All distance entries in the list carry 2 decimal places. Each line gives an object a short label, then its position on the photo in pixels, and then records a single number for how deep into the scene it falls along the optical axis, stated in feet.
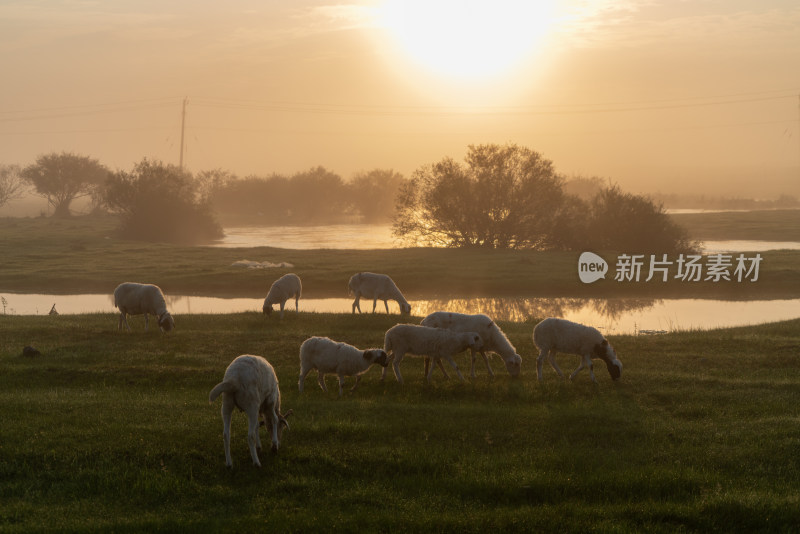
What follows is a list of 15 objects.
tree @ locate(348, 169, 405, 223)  490.08
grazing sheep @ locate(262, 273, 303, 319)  92.17
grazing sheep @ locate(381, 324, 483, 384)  58.90
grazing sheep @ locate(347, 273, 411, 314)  98.37
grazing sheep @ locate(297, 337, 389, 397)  54.75
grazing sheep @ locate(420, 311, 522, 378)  61.85
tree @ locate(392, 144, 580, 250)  211.61
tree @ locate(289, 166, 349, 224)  481.87
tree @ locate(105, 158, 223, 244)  283.79
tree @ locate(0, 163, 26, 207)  442.95
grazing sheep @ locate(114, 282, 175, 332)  82.48
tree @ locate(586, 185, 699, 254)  205.46
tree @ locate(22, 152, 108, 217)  415.64
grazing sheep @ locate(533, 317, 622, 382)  59.98
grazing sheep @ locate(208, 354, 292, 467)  39.47
